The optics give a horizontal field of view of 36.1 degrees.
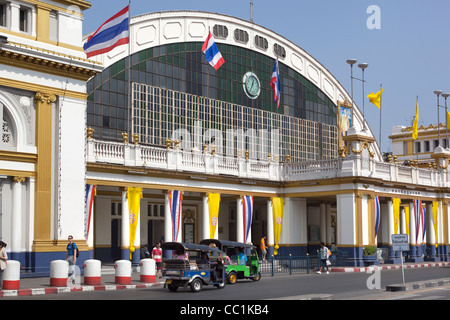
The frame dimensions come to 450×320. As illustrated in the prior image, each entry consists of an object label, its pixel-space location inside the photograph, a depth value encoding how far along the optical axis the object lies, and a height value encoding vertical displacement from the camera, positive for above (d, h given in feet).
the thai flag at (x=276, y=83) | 171.01 +34.57
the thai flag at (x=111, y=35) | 112.88 +30.84
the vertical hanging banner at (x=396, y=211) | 166.58 +2.43
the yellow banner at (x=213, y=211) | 142.31 +2.37
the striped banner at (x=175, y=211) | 132.57 +2.27
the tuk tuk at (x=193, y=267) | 86.48 -5.76
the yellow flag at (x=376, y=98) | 174.19 +31.15
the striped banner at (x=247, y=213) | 150.61 +2.01
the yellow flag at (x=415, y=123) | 192.54 +27.58
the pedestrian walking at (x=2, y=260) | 79.36 -4.17
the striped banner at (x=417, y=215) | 176.86 +1.51
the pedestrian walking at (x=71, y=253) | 93.95 -4.01
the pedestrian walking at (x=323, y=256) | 132.87 -6.62
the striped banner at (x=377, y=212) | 153.99 +2.05
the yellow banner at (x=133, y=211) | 124.98 +2.19
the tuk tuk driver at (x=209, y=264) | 91.20 -5.51
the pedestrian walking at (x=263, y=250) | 155.84 -6.29
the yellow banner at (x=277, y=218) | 158.40 +0.91
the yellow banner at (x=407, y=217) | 182.29 +1.06
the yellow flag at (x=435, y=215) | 186.29 +1.42
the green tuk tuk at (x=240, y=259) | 102.35 -5.72
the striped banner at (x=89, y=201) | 115.65 +3.75
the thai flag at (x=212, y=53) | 148.77 +36.58
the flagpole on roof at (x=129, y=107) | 150.61 +25.35
